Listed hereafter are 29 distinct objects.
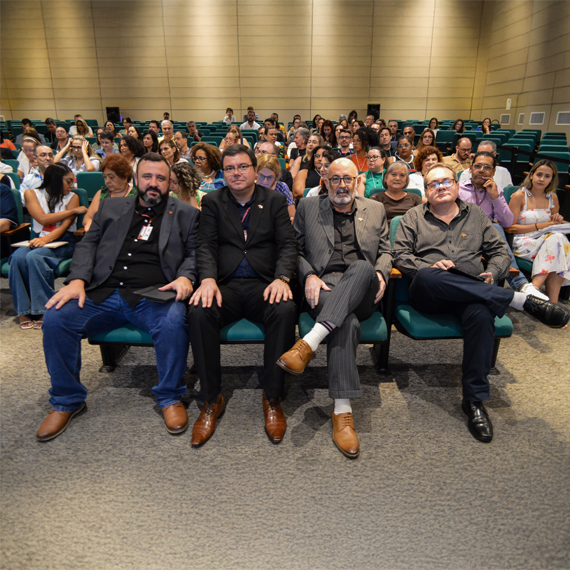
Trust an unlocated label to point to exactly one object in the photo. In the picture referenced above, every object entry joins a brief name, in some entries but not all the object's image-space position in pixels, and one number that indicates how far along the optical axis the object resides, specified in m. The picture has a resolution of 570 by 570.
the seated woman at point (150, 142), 5.77
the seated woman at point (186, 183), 3.04
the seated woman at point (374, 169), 3.95
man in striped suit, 1.92
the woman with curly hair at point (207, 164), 3.52
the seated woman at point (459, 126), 10.64
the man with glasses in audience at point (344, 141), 5.22
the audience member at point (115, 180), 2.84
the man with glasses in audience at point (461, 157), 4.41
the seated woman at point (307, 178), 4.23
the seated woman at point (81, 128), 9.24
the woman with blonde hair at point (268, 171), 3.06
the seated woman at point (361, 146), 4.82
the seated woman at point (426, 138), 5.78
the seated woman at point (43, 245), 2.80
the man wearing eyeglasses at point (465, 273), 1.98
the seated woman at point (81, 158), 4.91
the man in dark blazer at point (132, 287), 1.96
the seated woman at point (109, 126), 10.15
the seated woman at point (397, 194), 3.10
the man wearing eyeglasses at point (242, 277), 1.96
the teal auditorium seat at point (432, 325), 2.06
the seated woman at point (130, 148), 4.37
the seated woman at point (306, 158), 4.74
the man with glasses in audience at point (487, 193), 2.93
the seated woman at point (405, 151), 5.00
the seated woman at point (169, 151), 4.21
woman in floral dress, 2.92
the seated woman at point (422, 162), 3.75
